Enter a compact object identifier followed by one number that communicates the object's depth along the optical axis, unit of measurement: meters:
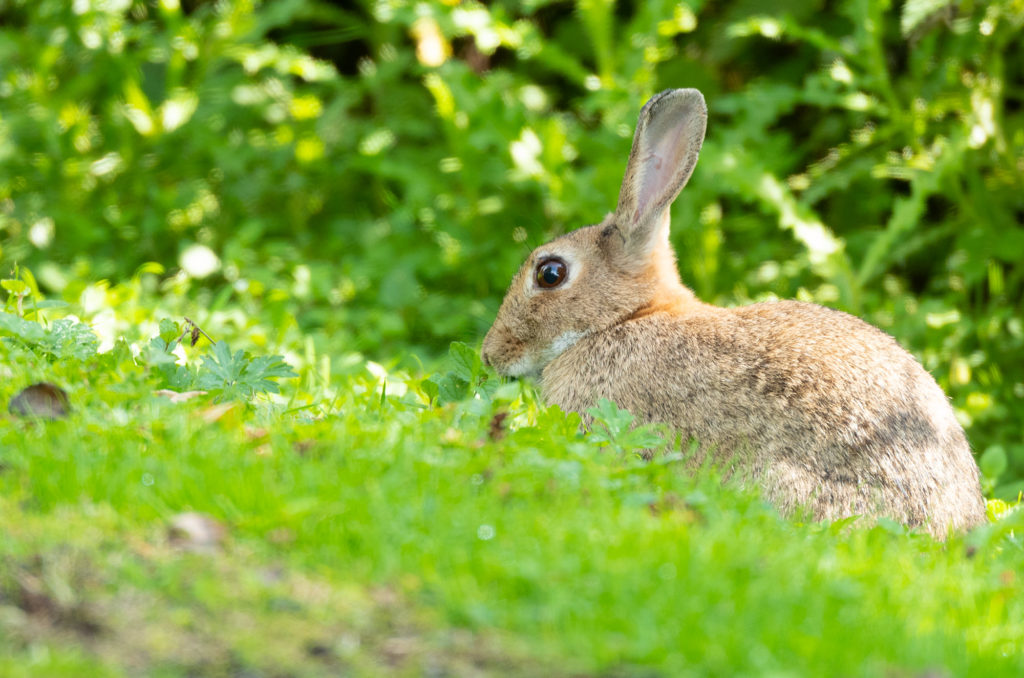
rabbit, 8.23
